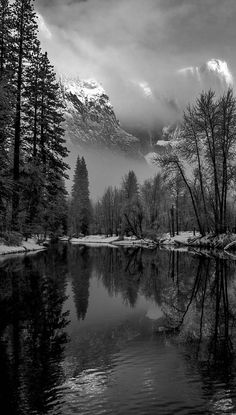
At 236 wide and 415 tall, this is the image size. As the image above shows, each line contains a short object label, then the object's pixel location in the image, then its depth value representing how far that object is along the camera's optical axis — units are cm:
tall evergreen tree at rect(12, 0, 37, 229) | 2356
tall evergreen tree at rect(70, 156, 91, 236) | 8584
